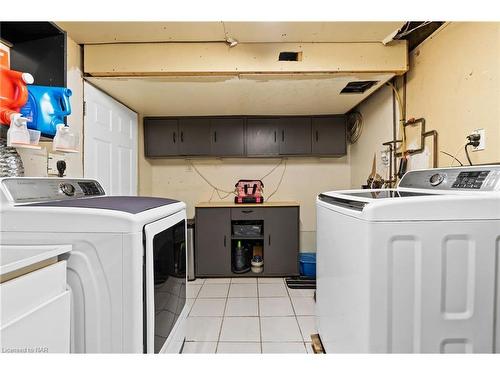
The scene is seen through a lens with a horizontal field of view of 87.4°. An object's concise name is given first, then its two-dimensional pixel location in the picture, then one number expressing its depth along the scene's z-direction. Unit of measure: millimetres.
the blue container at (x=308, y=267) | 3131
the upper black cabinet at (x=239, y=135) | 3479
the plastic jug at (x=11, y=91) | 1272
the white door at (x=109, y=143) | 2193
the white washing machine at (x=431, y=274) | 959
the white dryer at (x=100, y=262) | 979
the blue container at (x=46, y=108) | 1441
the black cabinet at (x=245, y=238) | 3203
